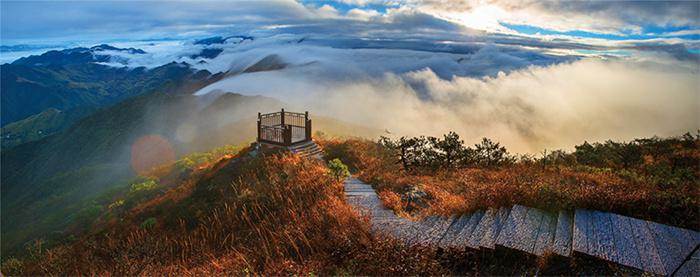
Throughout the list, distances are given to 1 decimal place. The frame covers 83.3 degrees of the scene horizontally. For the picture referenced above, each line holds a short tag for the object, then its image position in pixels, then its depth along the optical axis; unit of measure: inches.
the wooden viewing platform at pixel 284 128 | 776.8
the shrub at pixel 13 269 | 377.1
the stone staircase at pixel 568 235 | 177.9
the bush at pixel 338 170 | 451.6
